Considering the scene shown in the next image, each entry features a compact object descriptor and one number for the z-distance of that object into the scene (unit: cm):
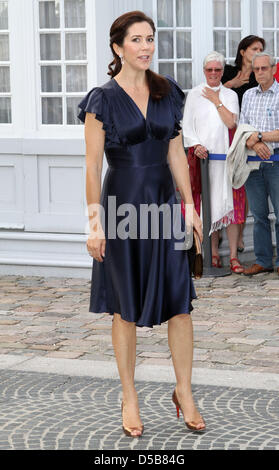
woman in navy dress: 484
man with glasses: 877
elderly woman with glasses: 909
